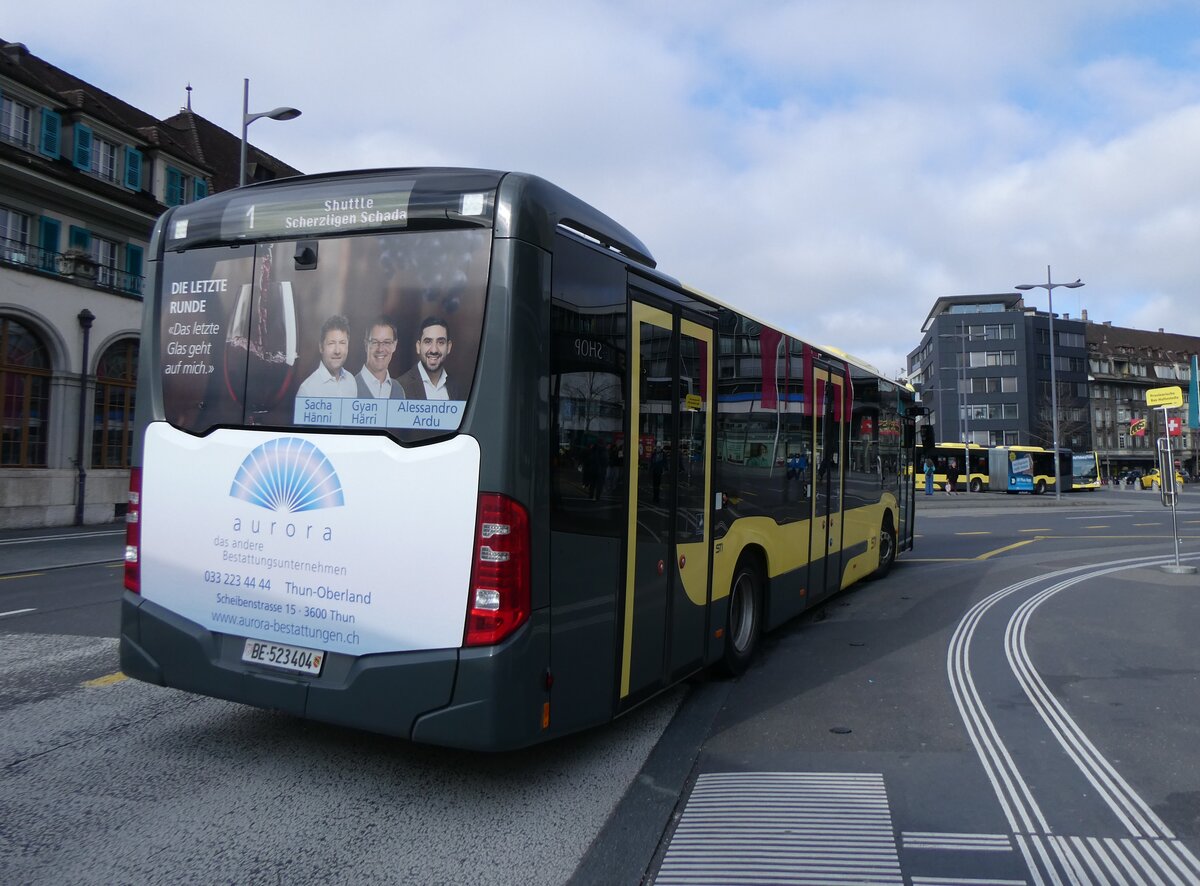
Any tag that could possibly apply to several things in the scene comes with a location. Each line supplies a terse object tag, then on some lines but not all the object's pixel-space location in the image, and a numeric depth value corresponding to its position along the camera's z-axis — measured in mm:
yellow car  69062
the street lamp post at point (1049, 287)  37003
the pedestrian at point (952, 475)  54625
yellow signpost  12180
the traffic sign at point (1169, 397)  13359
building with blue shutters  22312
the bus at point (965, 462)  54031
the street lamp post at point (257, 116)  17406
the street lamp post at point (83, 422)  23438
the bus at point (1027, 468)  52875
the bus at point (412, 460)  3834
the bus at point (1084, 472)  55219
